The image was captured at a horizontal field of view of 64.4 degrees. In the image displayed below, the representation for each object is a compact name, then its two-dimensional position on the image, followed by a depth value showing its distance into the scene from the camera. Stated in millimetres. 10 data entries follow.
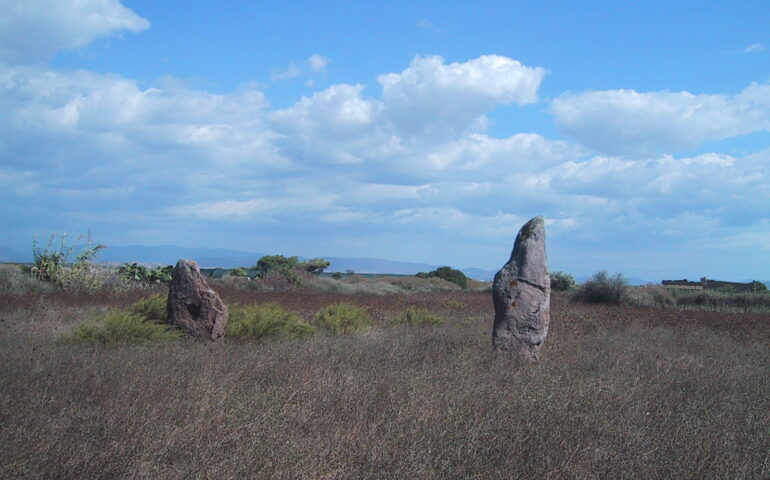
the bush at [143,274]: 22188
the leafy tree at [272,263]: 32188
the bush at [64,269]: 17662
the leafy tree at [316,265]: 40106
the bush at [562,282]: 32125
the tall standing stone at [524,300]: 8852
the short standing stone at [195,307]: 9883
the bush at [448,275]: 49816
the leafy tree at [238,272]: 35347
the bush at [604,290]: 22700
